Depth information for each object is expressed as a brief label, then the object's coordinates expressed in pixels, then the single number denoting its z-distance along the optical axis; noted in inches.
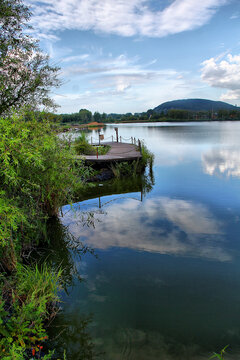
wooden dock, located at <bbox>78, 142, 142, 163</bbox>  603.0
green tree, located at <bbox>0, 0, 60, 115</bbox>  401.1
